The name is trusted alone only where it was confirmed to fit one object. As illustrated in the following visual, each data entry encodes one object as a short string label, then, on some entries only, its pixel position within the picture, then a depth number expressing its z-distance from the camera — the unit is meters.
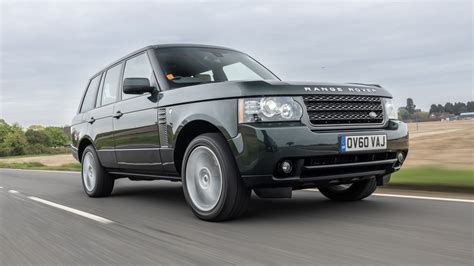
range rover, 3.83
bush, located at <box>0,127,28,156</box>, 90.81
